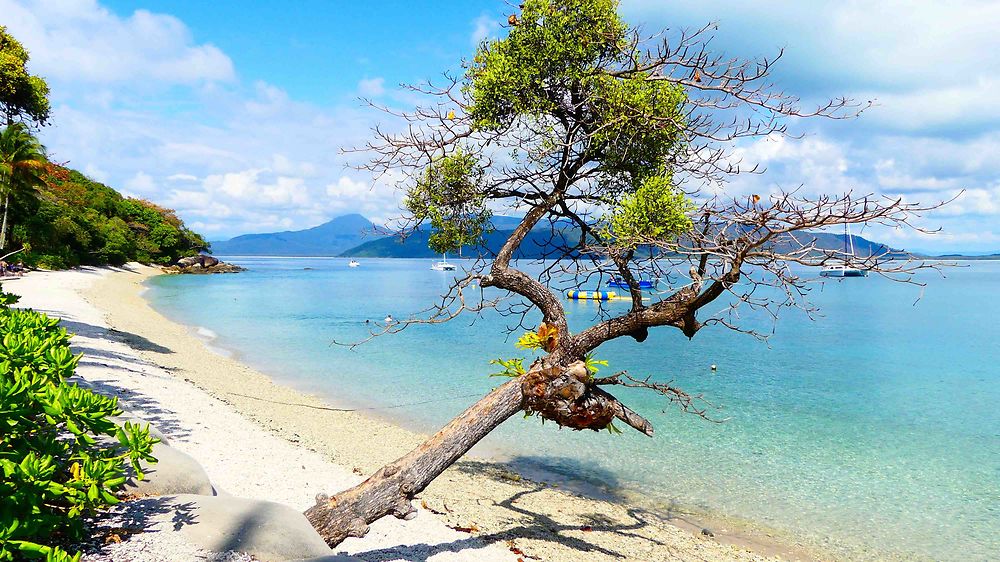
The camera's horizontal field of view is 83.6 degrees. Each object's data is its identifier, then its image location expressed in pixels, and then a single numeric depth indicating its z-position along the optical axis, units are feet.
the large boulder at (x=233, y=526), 13.32
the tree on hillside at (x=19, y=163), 101.55
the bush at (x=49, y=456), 9.87
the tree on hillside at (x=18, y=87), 71.31
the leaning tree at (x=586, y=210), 18.04
